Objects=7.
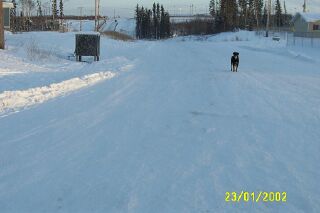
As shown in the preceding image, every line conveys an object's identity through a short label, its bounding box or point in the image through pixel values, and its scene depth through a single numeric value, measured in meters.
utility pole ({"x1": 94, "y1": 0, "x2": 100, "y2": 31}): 56.39
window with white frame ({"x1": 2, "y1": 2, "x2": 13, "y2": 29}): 40.23
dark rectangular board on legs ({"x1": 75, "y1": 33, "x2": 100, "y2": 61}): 29.00
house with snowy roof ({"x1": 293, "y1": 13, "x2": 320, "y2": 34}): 79.56
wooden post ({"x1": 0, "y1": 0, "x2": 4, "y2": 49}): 28.20
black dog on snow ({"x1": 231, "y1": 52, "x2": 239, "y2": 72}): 21.27
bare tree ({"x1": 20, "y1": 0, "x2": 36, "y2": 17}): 85.30
